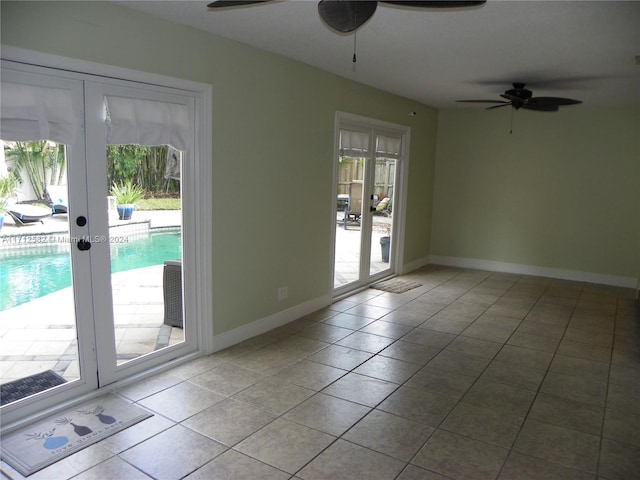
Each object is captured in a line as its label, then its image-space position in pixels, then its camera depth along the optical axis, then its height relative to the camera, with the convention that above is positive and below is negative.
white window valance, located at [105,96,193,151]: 2.80 +0.33
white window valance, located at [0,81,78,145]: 2.31 +0.30
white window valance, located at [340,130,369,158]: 4.96 +0.40
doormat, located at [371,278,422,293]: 5.66 -1.35
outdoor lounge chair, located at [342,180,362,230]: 5.34 -0.31
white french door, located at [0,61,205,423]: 2.63 -0.53
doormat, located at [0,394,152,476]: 2.25 -1.41
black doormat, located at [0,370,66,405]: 2.54 -1.25
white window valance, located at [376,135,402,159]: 5.66 +0.43
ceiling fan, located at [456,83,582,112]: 4.38 +0.81
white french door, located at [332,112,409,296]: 5.07 -0.24
